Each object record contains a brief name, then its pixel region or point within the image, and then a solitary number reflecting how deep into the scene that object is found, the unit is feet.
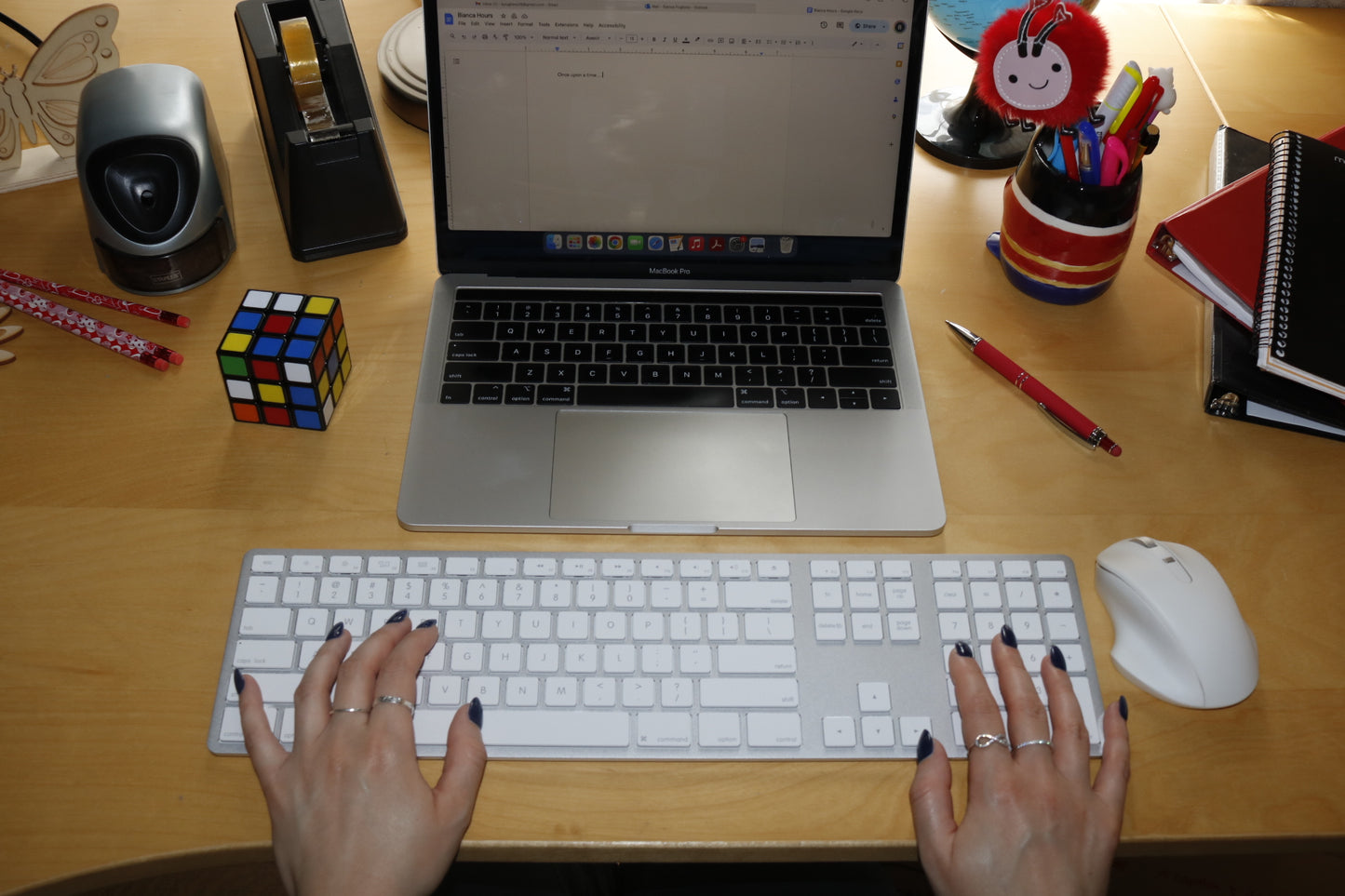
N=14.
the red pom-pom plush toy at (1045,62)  2.77
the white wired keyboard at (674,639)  2.28
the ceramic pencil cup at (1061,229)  2.92
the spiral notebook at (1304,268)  2.75
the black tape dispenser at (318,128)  3.05
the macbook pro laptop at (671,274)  2.70
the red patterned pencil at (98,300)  3.03
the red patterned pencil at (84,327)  2.95
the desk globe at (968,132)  3.58
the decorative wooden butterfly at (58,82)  3.27
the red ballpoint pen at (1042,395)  2.85
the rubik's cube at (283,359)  2.65
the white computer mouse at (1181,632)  2.32
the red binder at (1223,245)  2.99
